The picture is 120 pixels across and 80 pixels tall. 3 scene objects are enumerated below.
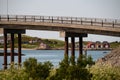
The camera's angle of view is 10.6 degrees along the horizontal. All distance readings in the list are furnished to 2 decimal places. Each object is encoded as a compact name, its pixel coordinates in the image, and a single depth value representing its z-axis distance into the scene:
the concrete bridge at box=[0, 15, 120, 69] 100.56
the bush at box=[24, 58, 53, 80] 65.19
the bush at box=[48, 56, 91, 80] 61.91
